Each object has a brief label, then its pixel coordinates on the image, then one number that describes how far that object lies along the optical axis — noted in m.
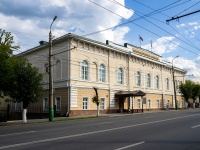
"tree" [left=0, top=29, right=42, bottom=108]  16.97
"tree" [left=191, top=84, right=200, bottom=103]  47.81
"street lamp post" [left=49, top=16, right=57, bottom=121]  18.13
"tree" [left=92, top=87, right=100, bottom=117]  22.98
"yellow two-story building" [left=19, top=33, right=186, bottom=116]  25.12
